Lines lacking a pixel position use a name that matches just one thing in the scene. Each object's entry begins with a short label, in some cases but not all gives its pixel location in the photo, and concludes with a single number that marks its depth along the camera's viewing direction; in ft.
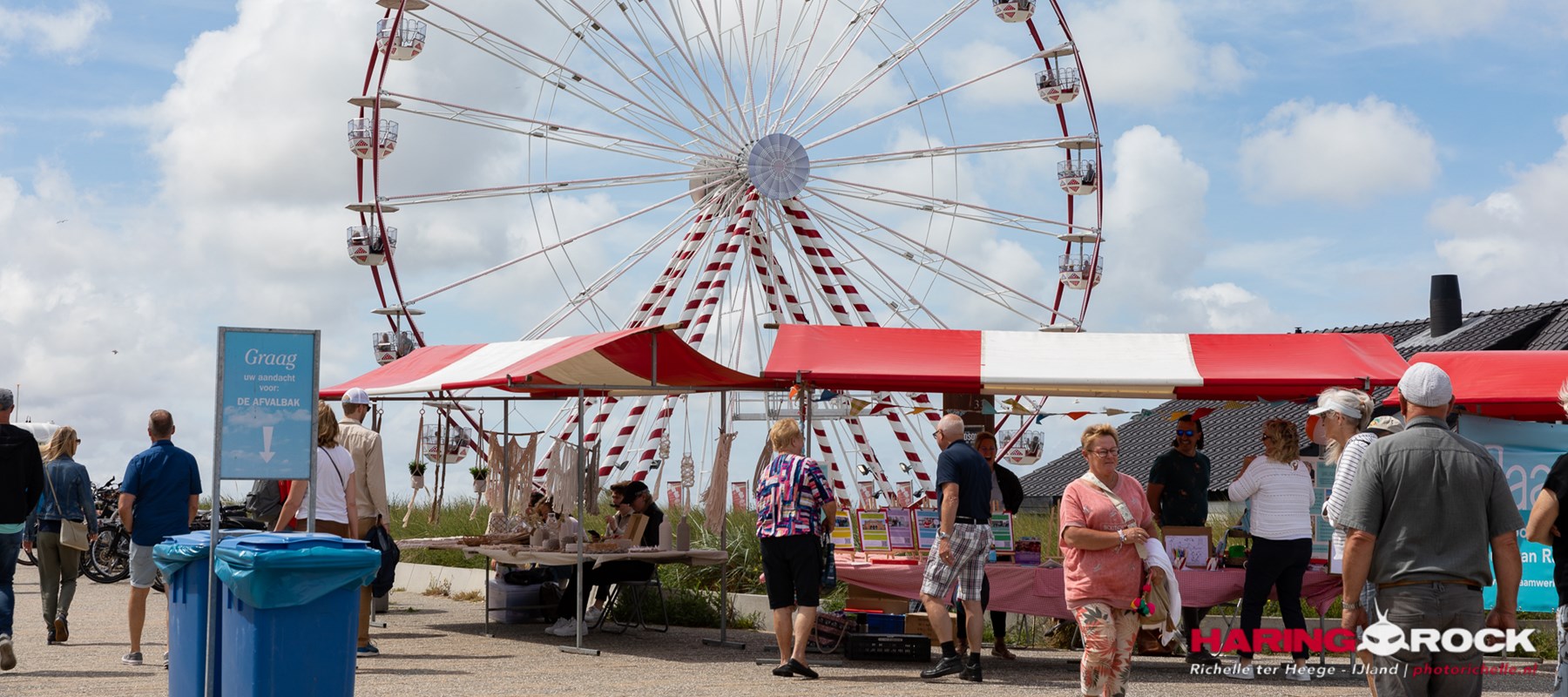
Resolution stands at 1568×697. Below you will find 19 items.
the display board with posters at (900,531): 37.73
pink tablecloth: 35.58
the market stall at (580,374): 37.37
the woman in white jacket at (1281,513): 33.01
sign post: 24.91
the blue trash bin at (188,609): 24.61
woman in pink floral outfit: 23.34
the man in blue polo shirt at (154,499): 32.89
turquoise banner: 39.19
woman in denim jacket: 37.09
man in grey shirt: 18.10
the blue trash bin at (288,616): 22.47
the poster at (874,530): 37.65
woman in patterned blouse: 32.09
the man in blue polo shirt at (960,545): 32.22
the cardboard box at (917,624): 36.68
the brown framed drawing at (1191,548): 35.99
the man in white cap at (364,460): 35.91
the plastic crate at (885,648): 36.04
